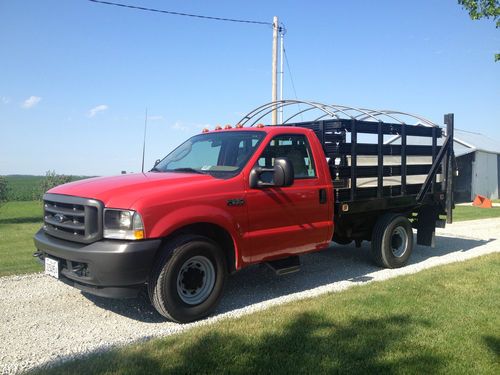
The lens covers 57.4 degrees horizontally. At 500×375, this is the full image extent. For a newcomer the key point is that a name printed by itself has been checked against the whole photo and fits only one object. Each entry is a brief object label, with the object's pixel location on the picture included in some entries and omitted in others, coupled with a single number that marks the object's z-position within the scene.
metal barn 27.83
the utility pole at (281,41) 18.11
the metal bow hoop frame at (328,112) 6.86
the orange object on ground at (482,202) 22.90
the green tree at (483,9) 13.82
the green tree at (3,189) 17.71
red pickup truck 4.47
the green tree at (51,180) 19.59
